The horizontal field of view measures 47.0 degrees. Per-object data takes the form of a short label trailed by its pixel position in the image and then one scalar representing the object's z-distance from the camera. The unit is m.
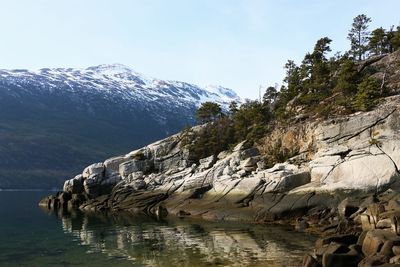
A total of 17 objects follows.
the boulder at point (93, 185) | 94.88
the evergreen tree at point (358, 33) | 107.62
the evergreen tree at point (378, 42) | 94.81
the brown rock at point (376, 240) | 25.61
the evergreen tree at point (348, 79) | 71.69
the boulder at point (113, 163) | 98.31
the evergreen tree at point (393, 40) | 82.16
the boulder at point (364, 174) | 48.56
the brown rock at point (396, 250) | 24.07
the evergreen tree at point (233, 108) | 107.61
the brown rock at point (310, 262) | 26.16
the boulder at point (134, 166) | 94.50
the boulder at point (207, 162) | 79.46
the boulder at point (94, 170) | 97.56
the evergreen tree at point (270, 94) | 110.88
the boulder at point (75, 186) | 99.00
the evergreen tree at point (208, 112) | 108.12
